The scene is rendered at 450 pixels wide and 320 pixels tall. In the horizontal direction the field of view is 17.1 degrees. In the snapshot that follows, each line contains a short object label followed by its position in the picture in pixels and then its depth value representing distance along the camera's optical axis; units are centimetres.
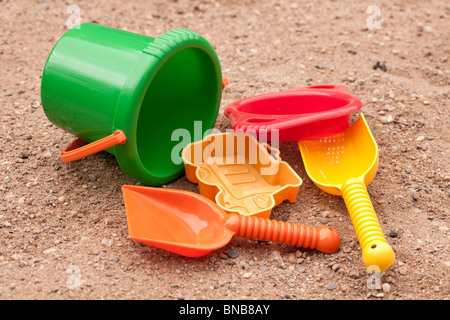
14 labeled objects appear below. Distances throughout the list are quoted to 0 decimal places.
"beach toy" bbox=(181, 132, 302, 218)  167
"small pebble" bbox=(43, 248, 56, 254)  160
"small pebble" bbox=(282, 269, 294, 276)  159
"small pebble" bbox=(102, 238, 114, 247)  162
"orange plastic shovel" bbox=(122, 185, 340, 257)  160
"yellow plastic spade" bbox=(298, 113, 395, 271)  156
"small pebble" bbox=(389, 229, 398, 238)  162
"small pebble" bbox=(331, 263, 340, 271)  159
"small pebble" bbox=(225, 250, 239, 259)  161
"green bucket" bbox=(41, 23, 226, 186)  162
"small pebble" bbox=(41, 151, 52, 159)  172
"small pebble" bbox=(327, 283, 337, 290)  158
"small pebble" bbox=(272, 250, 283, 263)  161
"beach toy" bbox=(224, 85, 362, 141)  168
